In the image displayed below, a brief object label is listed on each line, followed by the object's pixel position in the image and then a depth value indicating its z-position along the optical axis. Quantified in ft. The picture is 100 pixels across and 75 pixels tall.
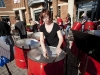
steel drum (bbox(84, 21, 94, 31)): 7.01
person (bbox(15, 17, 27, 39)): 8.95
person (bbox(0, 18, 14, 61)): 6.43
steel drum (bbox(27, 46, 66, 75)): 2.96
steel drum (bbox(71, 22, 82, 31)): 5.79
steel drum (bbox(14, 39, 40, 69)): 4.68
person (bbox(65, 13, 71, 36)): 11.76
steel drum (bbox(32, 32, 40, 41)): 6.24
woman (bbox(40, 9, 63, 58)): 3.31
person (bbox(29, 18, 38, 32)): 13.23
